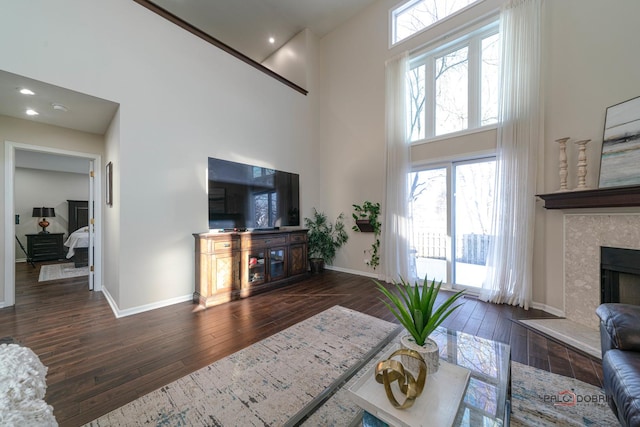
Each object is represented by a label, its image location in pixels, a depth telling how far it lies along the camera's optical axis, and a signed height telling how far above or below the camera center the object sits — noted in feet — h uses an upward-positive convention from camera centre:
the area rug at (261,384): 4.33 -3.84
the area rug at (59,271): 13.88 -3.95
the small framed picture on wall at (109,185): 10.02 +1.13
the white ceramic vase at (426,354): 3.71 -2.33
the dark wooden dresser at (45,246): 18.66 -2.88
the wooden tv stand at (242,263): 9.83 -2.48
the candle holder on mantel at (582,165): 8.00 +1.59
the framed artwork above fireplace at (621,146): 7.13 +2.07
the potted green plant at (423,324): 3.85 -1.86
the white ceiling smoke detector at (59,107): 8.84 +3.96
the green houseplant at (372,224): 14.06 -0.76
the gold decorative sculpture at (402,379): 3.18 -2.36
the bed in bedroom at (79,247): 16.72 -2.59
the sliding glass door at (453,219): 11.06 -0.41
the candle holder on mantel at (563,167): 8.46 +1.61
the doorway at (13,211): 9.39 -0.01
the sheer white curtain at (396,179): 12.65 +1.79
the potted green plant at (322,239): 15.49 -1.85
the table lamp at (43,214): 19.65 -0.27
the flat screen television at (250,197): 11.14 +0.76
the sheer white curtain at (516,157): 9.33 +2.24
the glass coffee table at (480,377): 3.20 -2.82
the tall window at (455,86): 10.79 +6.25
